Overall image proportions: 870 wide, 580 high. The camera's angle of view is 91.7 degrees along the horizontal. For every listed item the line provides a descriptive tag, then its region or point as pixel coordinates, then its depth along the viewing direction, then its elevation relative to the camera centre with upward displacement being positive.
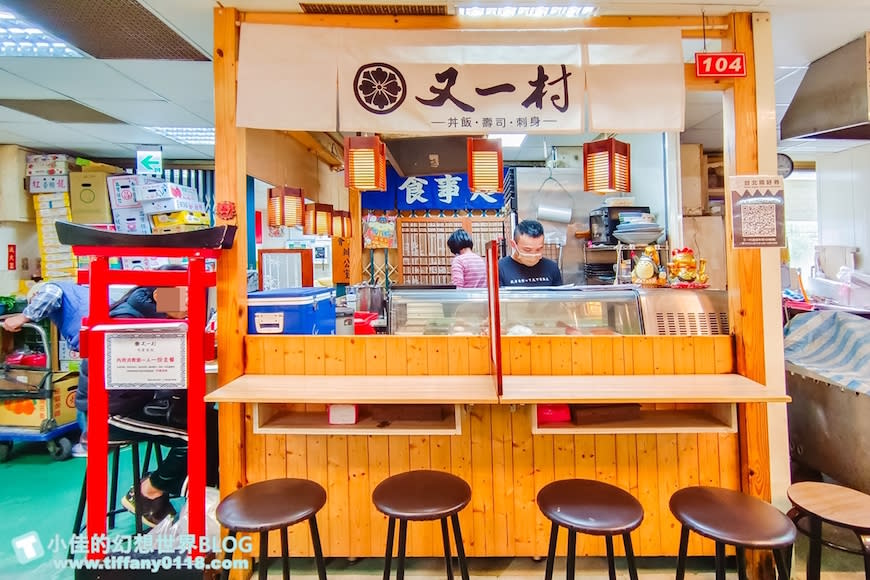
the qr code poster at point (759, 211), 2.35 +0.44
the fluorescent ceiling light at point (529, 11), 2.39 +1.62
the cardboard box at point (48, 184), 5.00 +1.44
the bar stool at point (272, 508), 1.64 -0.85
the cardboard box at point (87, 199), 5.10 +1.27
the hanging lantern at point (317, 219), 4.66 +0.89
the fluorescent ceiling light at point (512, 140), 5.29 +1.99
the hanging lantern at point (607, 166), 2.71 +0.83
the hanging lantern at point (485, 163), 2.82 +0.88
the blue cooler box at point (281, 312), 2.49 -0.07
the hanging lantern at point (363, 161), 2.74 +0.89
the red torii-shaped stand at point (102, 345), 1.99 -0.20
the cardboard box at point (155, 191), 5.08 +1.33
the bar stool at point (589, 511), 1.59 -0.87
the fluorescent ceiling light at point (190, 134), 4.65 +1.90
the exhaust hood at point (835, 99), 2.71 +1.29
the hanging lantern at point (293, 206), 4.19 +0.93
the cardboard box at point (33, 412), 3.93 -1.00
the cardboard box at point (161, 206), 5.11 +1.17
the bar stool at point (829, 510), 1.77 -0.98
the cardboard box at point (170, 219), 5.19 +1.02
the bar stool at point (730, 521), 1.53 -0.89
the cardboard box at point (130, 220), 5.17 +1.01
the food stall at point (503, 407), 2.38 -0.64
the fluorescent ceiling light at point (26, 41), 2.67 +1.78
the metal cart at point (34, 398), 3.90 -0.87
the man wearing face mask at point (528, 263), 3.62 +0.27
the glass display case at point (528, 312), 2.63 -0.11
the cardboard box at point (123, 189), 5.16 +1.39
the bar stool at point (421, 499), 1.68 -0.85
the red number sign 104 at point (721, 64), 2.36 +1.26
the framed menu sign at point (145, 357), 1.99 -0.26
